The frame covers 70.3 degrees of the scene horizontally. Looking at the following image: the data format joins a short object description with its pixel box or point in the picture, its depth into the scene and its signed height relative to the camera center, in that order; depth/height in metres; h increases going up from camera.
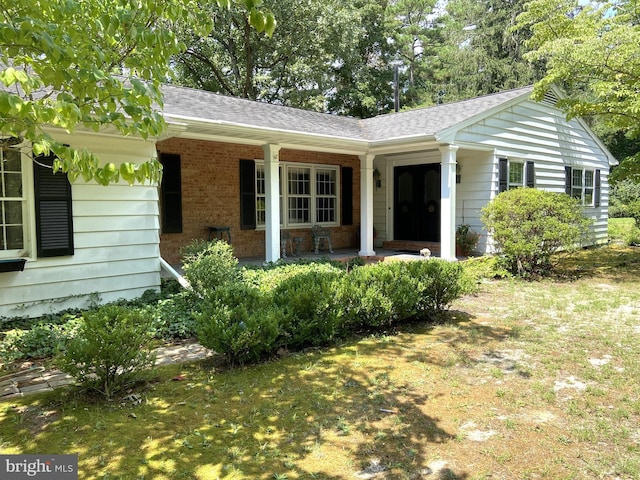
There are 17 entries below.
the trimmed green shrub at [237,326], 4.30 -1.00
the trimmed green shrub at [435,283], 6.15 -0.85
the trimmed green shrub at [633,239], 15.37 -0.66
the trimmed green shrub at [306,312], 4.92 -0.99
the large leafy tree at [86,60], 2.20 +0.91
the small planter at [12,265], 5.61 -0.50
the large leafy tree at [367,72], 23.94 +8.06
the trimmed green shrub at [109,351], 3.65 -1.04
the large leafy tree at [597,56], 9.05 +3.31
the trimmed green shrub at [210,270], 6.70 -0.70
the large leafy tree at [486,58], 25.50 +9.52
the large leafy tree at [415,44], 26.50 +10.86
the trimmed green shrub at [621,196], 23.33 +1.22
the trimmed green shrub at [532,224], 9.14 -0.08
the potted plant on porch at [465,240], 11.37 -0.48
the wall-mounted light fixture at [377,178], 13.41 +1.29
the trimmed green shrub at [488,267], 9.44 -0.99
